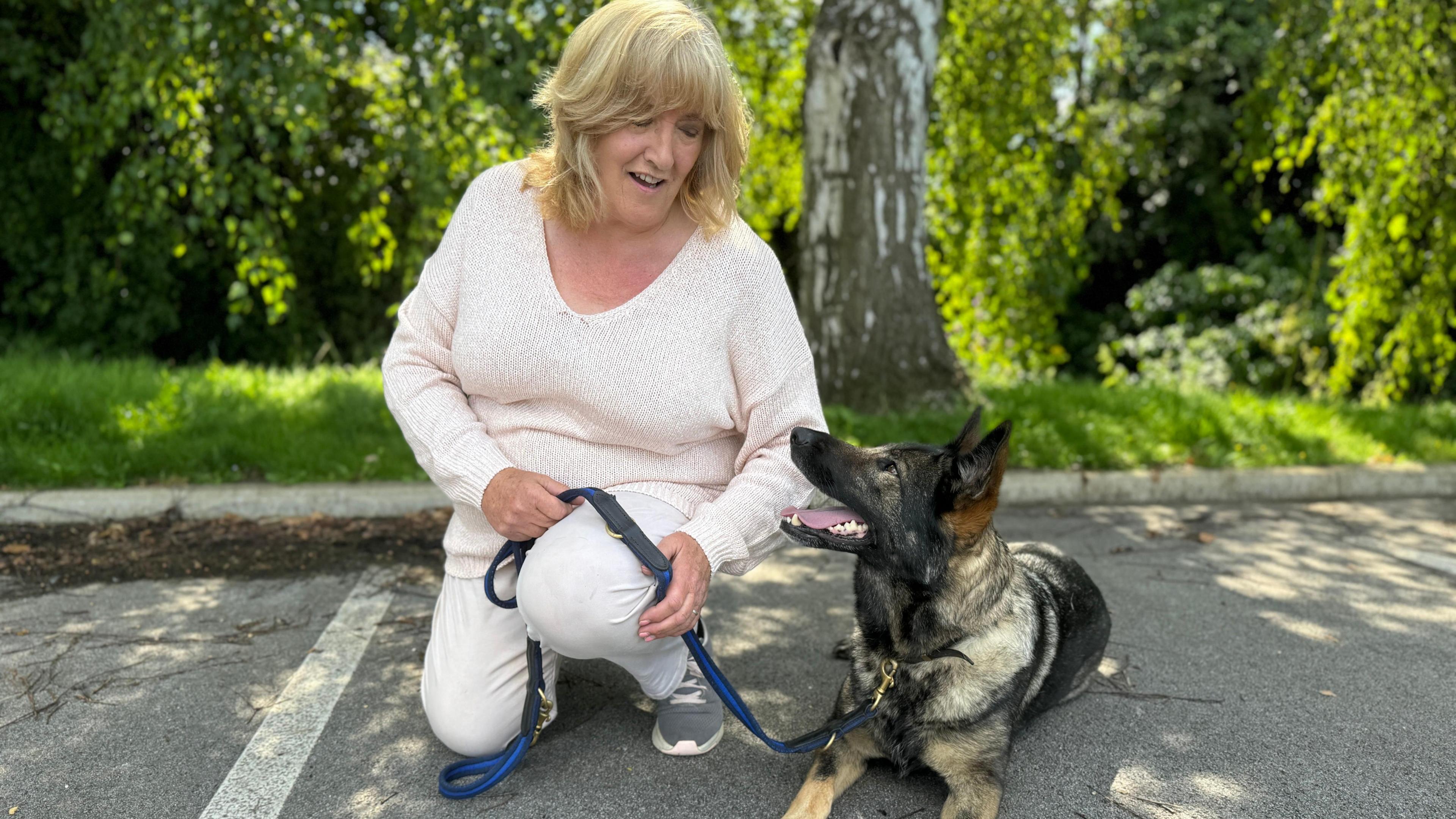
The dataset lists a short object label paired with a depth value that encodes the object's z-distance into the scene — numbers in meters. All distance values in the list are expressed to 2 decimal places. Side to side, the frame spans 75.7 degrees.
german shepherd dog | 2.39
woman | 2.44
